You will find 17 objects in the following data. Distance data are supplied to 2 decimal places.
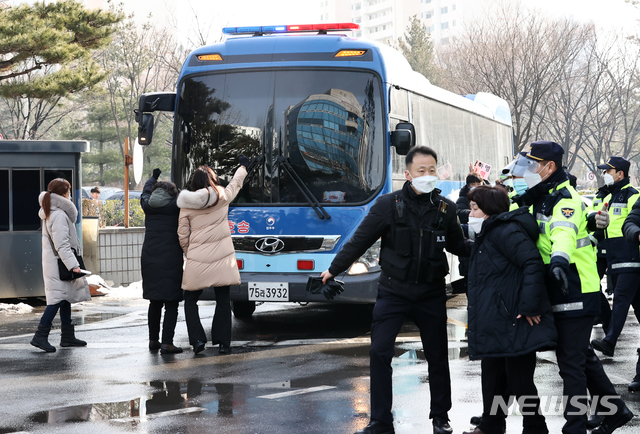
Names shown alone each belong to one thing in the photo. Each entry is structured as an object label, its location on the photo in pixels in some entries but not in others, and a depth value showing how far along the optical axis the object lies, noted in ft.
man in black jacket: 16.57
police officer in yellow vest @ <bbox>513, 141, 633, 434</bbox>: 14.70
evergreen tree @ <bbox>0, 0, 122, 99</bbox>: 48.32
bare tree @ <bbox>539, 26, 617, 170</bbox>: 118.52
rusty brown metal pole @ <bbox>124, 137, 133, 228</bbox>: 48.05
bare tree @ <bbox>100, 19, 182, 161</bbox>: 110.93
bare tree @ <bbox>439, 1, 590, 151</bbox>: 101.81
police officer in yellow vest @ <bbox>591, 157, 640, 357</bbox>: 22.93
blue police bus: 28.02
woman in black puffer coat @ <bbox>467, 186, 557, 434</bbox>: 14.65
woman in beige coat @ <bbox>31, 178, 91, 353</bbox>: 26.68
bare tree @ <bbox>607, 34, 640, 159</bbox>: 120.37
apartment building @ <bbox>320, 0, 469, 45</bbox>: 410.10
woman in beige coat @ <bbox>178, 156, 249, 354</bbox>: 25.55
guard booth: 38.09
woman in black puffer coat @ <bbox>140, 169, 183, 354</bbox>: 26.16
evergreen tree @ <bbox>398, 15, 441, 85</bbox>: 203.51
